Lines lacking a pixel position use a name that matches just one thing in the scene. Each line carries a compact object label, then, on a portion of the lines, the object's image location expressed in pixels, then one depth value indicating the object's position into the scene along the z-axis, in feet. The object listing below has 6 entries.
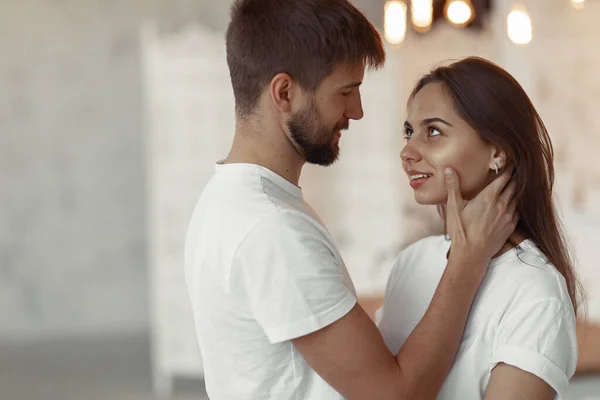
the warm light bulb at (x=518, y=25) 14.27
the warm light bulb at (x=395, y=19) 13.65
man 4.76
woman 5.13
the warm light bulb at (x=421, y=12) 13.42
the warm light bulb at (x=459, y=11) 13.05
